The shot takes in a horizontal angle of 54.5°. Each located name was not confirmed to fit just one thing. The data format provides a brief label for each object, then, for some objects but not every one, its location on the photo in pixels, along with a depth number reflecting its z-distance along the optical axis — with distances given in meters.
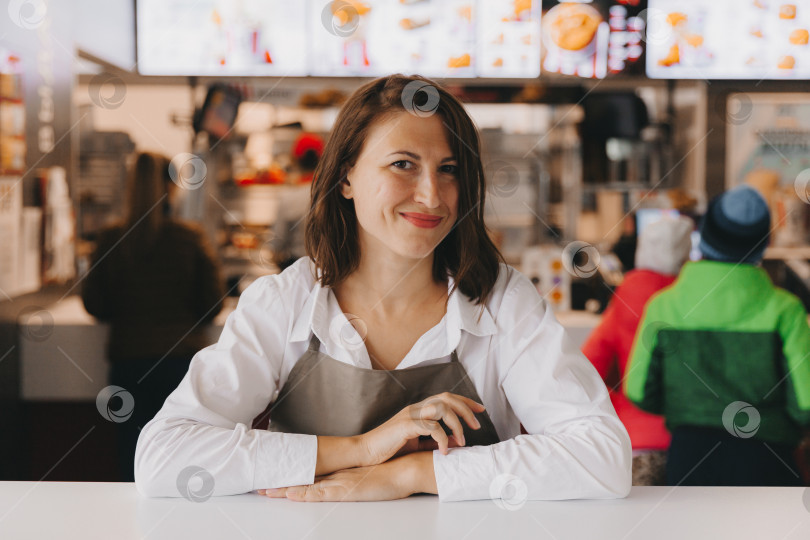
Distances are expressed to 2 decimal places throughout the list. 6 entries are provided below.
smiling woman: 1.19
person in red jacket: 2.20
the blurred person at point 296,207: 3.74
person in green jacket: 1.97
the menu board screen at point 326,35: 3.74
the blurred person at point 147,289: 3.00
